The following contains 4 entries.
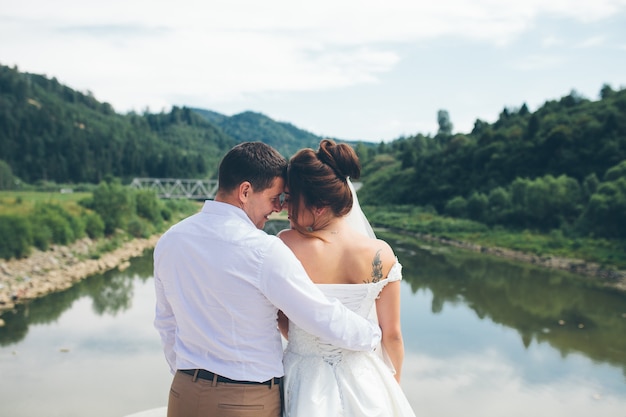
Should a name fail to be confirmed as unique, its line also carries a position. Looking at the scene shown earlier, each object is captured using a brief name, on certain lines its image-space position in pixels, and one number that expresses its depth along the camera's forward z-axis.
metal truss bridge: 46.40
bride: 1.47
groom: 1.29
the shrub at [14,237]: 12.90
